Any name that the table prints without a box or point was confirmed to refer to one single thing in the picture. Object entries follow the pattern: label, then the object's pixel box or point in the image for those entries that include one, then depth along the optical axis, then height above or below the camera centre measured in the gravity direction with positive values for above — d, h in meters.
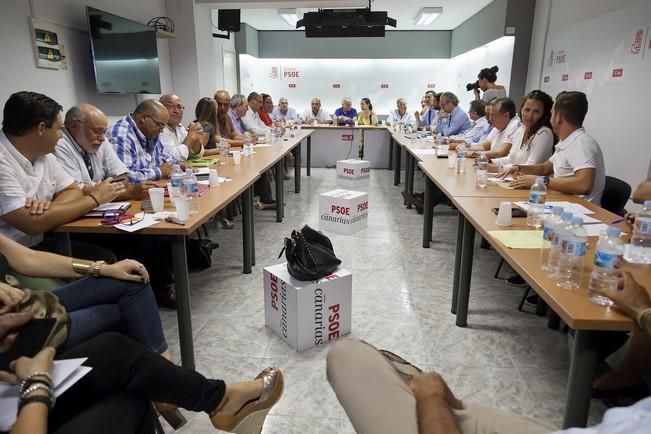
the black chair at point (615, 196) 2.44 -0.49
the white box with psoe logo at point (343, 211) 4.04 -0.98
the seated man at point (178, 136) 3.52 -0.26
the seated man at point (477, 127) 5.11 -0.24
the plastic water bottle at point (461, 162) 3.41 -0.43
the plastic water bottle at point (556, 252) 1.41 -0.47
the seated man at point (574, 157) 2.46 -0.29
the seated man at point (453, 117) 6.08 -0.15
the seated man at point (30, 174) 1.78 -0.30
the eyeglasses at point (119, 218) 1.92 -0.50
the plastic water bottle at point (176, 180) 2.37 -0.40
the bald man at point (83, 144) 2.32 -0.22
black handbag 2.14 -0.75
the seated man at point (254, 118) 6.24 -0.19
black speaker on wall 6.80 +1.29
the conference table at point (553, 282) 1.17 -0.53
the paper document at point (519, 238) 1.68 -0.52
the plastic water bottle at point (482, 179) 2.78 -0.45
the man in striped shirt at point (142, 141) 2.92 -0.25
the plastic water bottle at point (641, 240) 1.54 -0.48
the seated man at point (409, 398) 1.04 -0.72
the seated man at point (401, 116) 8.70 -0.21
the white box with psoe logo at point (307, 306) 2.14 -0.99
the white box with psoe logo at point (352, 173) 6.04 -0.92
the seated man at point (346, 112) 8.60 -0.14
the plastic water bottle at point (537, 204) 1.97 -0.47
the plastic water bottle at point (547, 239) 1.49 -0.46
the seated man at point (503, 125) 4.04 -0.18
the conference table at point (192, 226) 1.88 -0.52
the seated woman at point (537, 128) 3.09 -0.16
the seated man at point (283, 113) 8.93 -0.17
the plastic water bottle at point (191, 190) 2.29 -0.45
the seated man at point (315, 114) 8.94 -0.19
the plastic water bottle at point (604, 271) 1.26 -0.48
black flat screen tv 3.88 +0.47
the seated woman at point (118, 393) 1.01 -0.76
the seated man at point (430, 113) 7.74 -0.13
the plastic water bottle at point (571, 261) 1.34 -0.50
